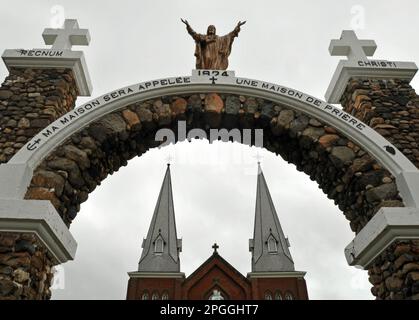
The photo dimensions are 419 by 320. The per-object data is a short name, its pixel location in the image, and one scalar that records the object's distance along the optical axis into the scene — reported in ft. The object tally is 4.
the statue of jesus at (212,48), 21.63
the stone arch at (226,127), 15.43
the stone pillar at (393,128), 13.53
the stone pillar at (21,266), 12.34
